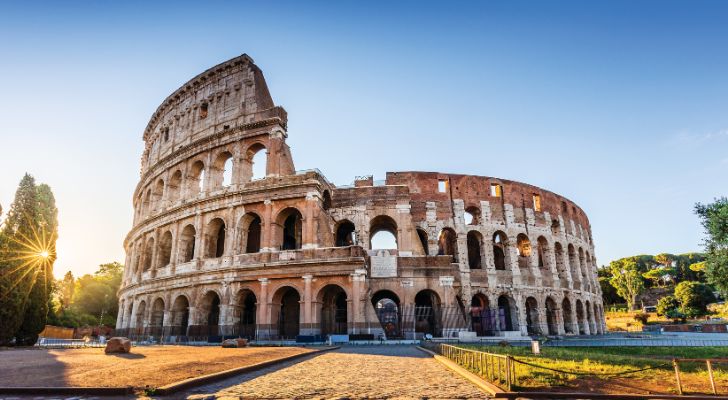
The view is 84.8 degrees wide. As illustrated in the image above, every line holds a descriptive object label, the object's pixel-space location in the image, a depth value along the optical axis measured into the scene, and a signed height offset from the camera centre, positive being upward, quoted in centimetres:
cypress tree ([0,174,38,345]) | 1808 +212
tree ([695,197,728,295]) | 1440 +188
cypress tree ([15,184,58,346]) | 1920 +177
